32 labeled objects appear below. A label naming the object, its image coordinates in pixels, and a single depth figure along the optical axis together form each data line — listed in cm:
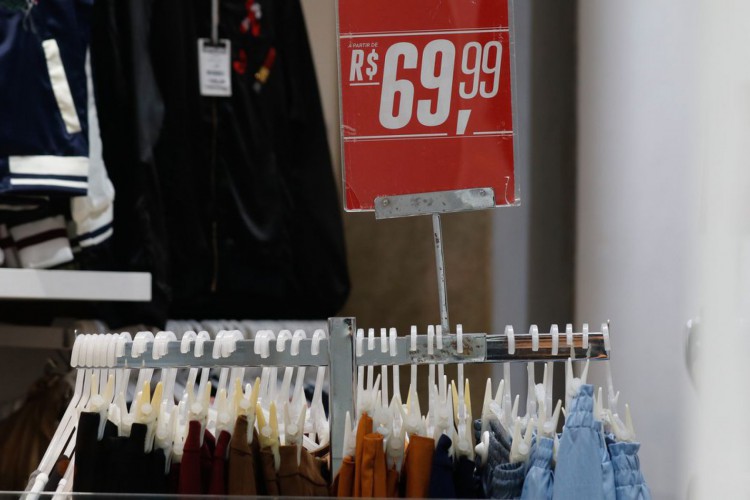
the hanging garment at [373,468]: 465
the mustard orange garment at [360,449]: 466
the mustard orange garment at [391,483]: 467
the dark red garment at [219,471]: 468
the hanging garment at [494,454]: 469
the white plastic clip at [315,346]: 471
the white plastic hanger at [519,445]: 466
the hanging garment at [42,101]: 536
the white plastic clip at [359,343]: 470
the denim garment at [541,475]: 462
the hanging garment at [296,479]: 468
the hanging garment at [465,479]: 466
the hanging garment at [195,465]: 468
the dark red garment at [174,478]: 471
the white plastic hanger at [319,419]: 481
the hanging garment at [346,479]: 467
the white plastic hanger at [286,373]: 470
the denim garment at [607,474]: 460
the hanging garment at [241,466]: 467
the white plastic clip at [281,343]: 470
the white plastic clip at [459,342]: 468
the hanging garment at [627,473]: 461
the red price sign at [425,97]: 475
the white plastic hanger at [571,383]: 465
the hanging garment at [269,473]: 468
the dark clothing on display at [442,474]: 464
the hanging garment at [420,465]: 466
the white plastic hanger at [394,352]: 469
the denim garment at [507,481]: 465
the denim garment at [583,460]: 459
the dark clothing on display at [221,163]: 573
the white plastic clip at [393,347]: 469
